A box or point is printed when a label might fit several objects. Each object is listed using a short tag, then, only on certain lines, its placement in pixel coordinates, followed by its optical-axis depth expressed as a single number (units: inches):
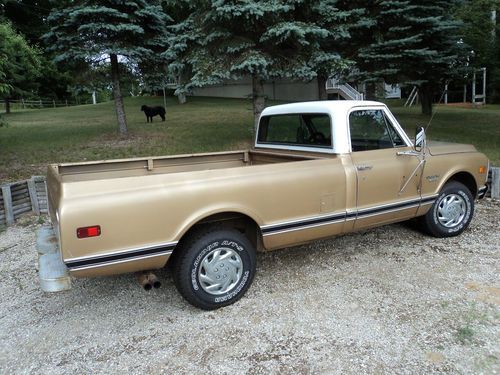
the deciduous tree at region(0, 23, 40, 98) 260.7
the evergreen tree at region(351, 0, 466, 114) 413.1
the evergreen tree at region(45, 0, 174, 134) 418.9
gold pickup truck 119.8
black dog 631.2
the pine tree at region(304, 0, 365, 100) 369.7
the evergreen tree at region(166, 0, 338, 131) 339.3
